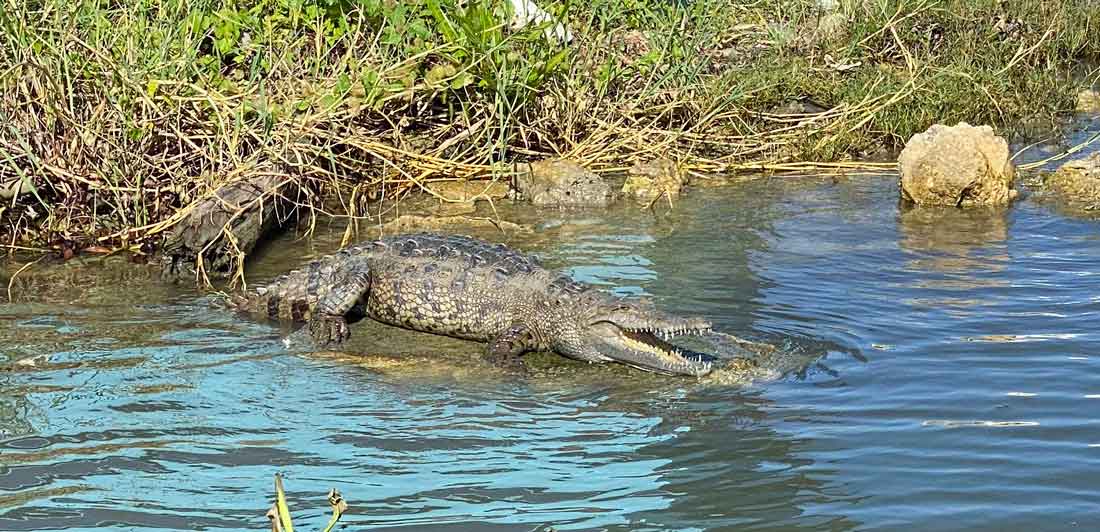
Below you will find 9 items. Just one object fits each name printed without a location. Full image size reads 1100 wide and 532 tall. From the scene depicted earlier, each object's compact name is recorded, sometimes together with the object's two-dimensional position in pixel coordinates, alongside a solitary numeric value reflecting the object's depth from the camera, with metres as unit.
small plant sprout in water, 5.00
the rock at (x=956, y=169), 15.27
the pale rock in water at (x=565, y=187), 16.16
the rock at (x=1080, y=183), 15.28
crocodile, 10.78
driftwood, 13.03
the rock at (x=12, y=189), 13.74
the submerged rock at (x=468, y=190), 16.39
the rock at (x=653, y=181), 16.33
